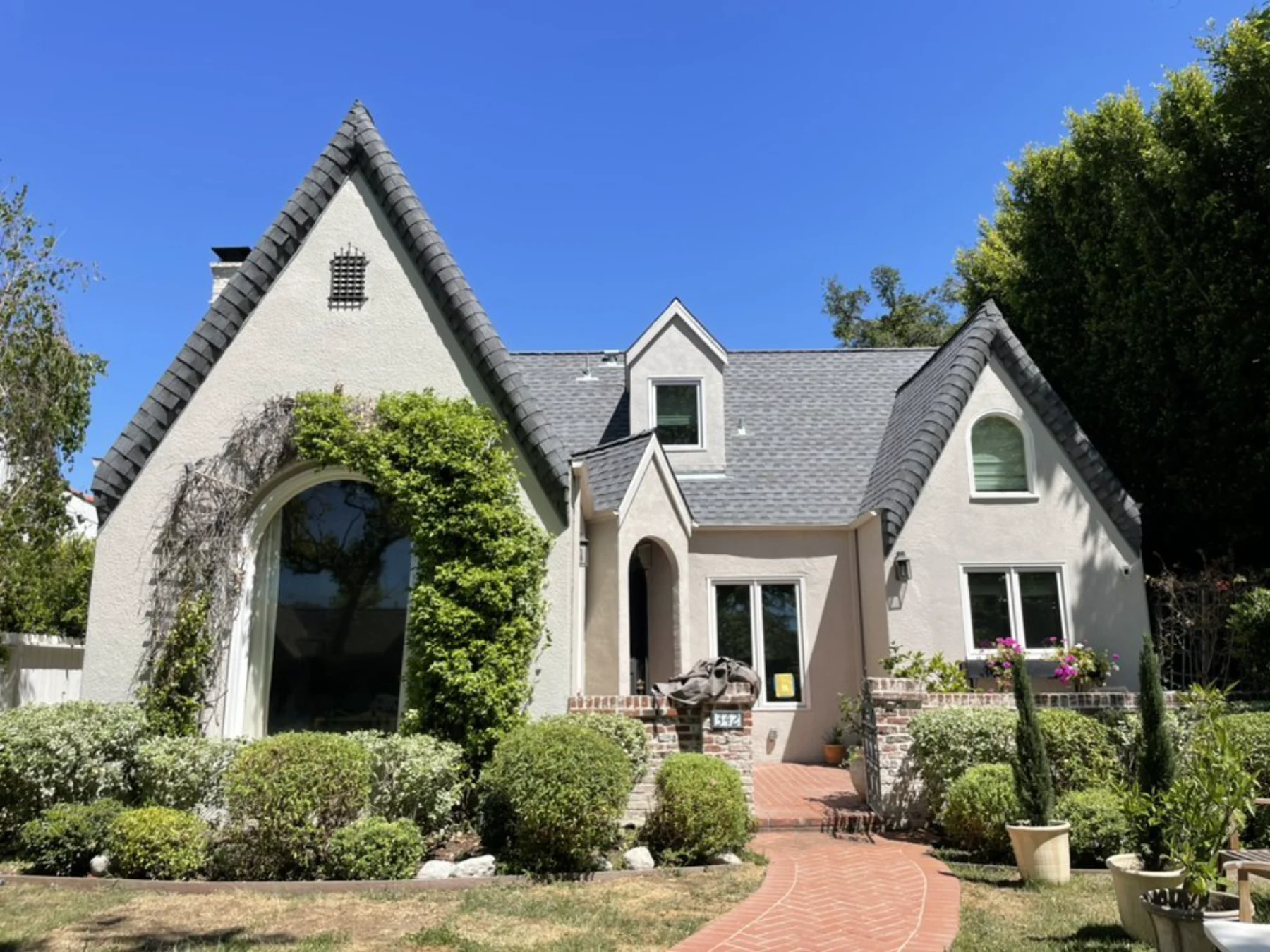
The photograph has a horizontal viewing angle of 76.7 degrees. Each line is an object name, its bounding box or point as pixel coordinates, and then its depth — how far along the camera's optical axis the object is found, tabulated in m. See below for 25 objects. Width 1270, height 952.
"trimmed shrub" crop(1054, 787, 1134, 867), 9.33
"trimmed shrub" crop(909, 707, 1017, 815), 10.97
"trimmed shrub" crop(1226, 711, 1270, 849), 9.72
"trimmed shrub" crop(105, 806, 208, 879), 8.80
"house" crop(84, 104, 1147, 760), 11.79
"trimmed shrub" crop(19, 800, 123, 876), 8.98
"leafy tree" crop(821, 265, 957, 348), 47.16
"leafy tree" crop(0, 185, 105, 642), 15.62
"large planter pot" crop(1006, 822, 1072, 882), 8.73
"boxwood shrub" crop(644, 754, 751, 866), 9.41
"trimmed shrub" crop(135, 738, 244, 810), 9.66
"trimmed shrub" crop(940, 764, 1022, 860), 9.77
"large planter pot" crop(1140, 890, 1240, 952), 5.57
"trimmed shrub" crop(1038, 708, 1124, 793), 10.57
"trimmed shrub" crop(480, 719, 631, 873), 8.82
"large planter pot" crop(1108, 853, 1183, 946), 6.65
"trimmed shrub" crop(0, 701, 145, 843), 9.54
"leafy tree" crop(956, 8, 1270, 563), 15.45
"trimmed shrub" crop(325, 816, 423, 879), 8.76
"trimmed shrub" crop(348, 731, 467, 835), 9.72
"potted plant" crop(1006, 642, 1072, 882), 8.74
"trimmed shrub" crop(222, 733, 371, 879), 8.81
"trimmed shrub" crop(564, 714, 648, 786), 10.64
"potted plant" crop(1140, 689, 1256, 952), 5.65
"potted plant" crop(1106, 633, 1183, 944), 6.70
